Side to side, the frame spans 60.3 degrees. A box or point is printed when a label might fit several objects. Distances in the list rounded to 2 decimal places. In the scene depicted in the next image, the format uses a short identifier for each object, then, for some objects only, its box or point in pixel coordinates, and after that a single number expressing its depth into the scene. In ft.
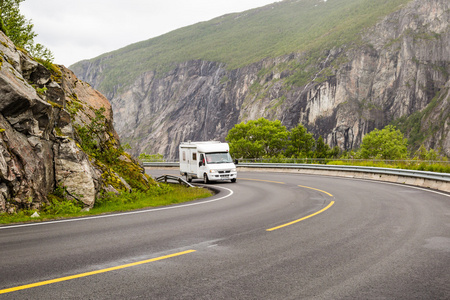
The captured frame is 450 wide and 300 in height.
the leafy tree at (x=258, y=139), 281.74
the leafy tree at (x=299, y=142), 296.71
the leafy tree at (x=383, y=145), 343.52
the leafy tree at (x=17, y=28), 59.77
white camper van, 79.82
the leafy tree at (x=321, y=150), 279.43
